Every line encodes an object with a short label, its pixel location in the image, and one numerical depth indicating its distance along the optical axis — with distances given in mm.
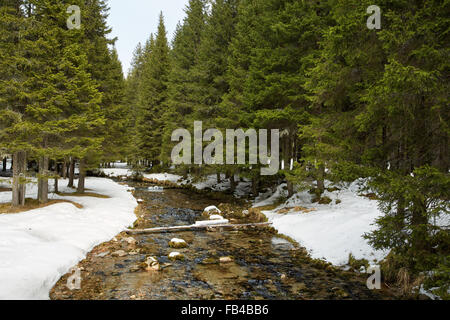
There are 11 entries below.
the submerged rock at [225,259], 9148
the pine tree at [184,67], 30591
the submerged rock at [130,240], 10776
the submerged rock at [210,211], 16531
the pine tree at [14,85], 11948
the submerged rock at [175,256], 9284
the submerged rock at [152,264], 8353
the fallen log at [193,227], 12523
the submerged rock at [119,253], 9383
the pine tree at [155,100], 38688
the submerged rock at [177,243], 10562
